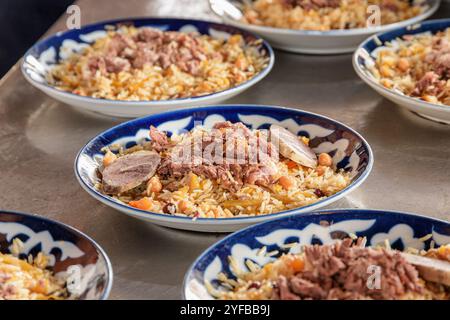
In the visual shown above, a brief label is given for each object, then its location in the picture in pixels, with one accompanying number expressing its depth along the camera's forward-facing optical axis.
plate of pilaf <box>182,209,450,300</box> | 1.42
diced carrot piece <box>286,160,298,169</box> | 1.99
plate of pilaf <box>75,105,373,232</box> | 1.79
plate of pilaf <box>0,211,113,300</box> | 1.49
